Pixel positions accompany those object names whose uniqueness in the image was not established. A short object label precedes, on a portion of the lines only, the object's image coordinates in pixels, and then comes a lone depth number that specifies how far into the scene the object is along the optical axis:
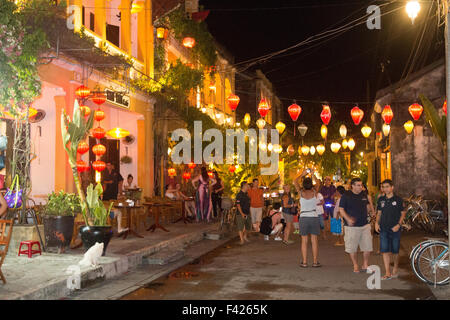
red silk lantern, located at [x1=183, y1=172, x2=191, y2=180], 23.64
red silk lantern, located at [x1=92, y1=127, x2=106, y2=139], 14.48
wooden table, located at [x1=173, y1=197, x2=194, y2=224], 17.91
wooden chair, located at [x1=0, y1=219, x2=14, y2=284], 7.41
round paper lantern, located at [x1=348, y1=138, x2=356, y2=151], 30.80
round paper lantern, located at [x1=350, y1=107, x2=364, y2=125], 19.70
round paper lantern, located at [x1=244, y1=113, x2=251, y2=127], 26.72
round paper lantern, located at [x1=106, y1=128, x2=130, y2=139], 16.34
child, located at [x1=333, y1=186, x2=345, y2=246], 13.24
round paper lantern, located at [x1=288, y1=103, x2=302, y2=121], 19.83
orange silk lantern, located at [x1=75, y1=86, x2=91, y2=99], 13.51
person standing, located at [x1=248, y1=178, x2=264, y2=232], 15.09
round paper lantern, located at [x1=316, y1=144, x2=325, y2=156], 35.56
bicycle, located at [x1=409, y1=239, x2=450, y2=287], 8.20
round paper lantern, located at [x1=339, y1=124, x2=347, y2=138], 25.53
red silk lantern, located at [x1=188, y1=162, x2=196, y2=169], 23.59
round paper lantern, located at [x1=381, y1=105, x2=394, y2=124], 19.92
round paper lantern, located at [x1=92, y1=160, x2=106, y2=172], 14.63
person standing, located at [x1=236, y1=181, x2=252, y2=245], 14.34
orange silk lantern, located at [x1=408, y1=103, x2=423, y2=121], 18.83
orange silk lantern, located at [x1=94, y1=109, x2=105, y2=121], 14.25
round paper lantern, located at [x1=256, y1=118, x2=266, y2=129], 24.44
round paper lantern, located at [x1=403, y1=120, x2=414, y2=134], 21.55
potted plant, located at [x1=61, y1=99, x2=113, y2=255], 10.08
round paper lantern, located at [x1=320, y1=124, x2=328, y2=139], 26.98
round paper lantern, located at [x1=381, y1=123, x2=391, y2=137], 22.57
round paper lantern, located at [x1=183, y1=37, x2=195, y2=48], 19.66
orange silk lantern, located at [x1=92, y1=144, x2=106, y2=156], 15.12
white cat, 8.76
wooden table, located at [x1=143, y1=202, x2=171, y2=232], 14.67
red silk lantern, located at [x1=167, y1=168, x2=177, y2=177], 21.81
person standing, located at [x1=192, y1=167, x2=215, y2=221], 18.52
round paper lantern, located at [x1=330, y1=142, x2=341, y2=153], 30.41
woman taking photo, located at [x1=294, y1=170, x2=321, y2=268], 10.04
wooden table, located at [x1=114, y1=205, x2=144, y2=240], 12.95
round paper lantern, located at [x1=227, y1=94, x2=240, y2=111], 19.44
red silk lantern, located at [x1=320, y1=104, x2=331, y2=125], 20.72
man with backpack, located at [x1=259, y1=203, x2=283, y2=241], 14.88
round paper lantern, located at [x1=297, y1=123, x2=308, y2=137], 26.23
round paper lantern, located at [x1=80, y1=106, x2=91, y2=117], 13.36
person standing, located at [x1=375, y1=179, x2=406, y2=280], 8.90
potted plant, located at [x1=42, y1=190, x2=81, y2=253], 10.43
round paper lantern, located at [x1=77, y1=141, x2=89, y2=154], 13.20
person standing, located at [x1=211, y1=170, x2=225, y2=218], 19.86
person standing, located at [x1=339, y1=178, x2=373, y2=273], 9.33
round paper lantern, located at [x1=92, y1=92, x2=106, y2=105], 13.56
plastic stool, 9.91
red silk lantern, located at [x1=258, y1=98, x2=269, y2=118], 19.86
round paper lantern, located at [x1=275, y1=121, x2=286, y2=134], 24.29
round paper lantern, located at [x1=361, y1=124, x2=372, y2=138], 25.22
